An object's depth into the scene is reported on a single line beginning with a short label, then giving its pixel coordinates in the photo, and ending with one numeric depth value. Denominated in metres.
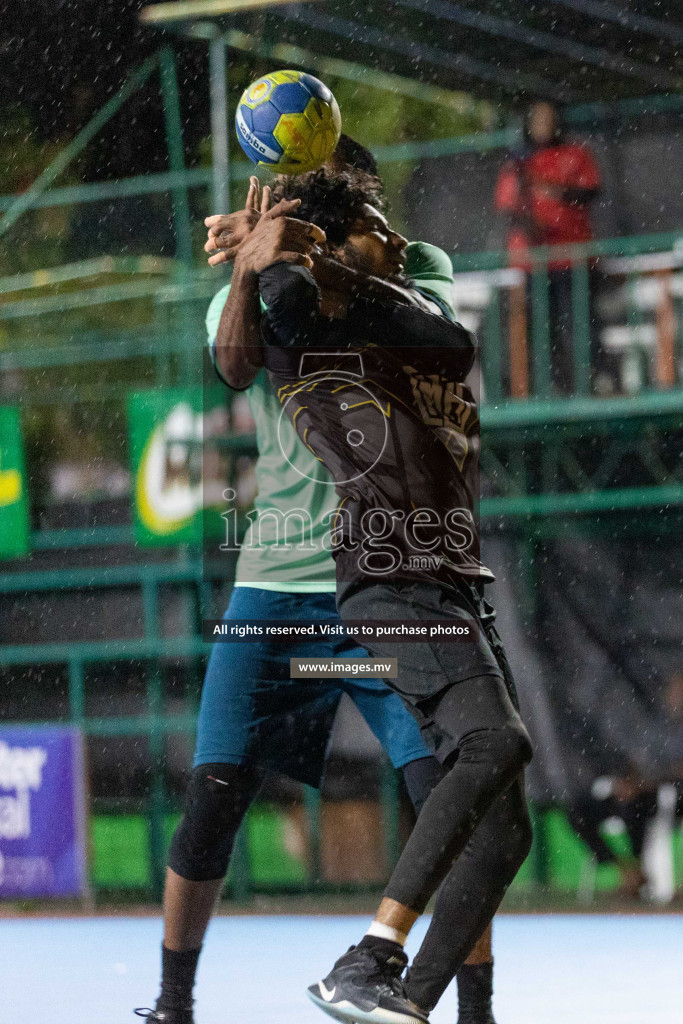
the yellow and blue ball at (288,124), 5.41
